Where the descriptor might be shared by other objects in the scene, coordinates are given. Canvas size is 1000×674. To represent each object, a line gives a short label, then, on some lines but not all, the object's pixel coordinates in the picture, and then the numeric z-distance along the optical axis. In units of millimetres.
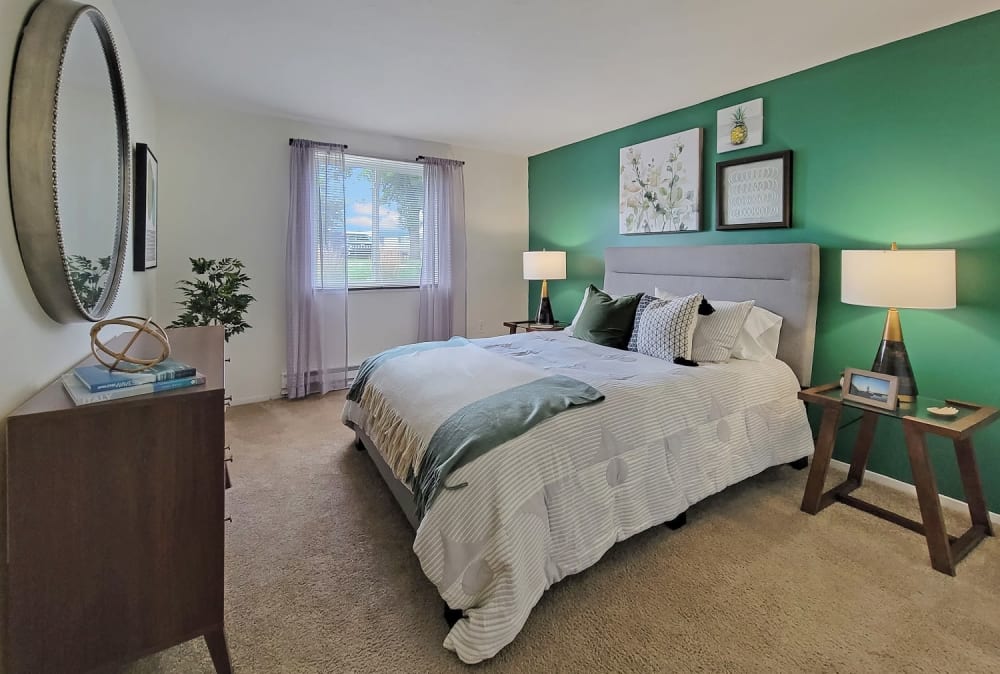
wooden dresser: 1085
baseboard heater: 4285
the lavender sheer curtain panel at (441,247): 4746
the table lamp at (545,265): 4652
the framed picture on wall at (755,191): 3066
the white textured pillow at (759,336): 2889
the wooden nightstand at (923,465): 1972
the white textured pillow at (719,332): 2812
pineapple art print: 3176
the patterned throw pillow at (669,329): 2793
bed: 1588
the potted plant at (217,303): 3119
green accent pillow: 3180
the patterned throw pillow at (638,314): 3080
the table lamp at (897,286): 2113
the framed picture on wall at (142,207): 2607
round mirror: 1212
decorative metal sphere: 1284
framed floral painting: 3602
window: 4270
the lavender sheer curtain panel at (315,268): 4117
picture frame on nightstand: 2184
